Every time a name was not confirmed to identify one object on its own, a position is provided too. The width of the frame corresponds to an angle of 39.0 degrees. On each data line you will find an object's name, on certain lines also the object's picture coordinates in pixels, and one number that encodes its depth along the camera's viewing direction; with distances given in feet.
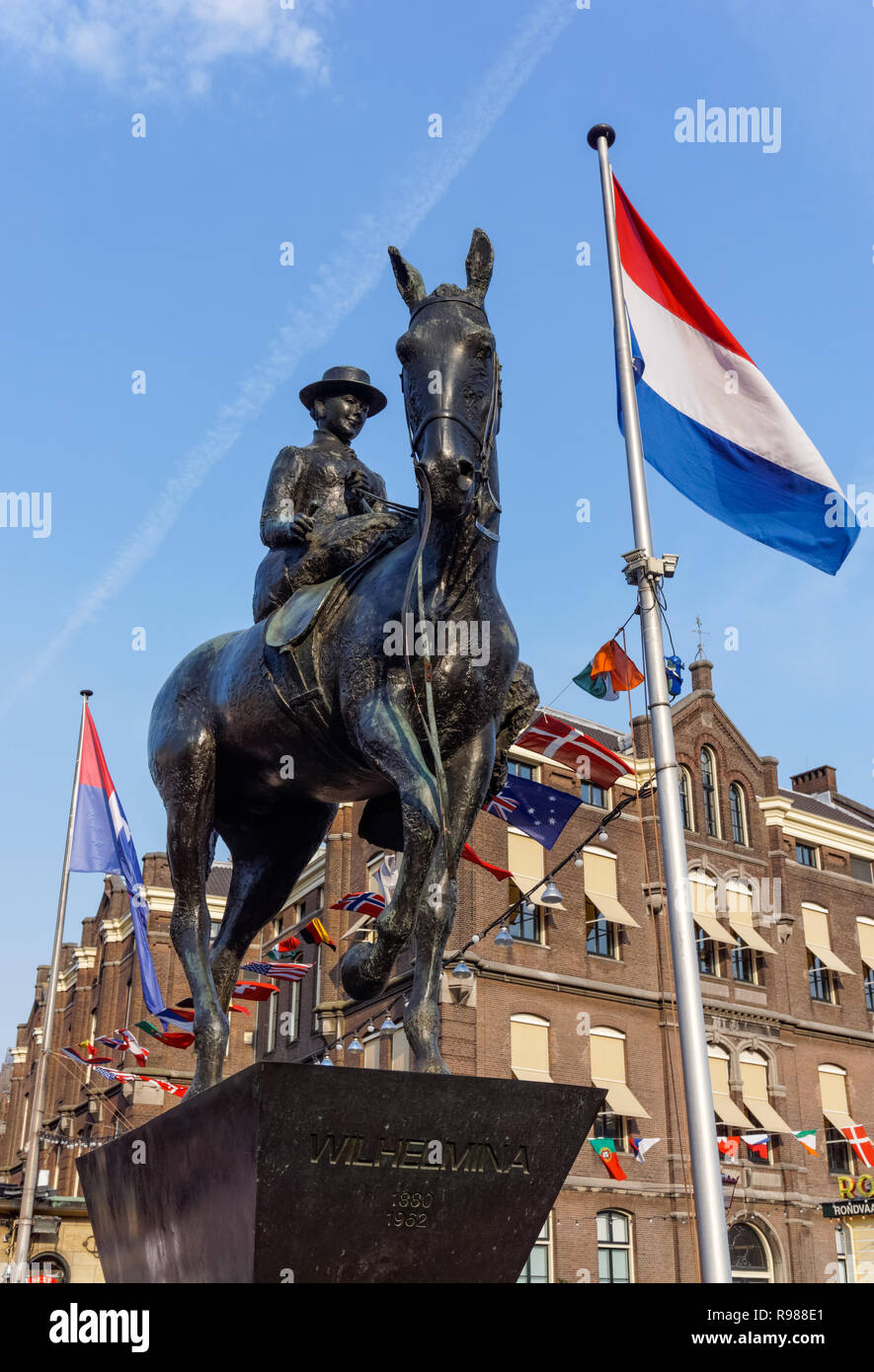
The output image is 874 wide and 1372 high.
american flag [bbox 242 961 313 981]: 77.23
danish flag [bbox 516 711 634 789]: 71.67
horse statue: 13.85
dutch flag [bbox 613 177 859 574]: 32.94
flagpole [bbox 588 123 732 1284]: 28.94
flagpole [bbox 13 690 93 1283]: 76.54
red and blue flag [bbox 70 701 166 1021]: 69.31
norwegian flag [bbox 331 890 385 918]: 71.51
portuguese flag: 100.89
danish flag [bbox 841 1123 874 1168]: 117.80
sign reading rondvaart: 112.98
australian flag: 75.82
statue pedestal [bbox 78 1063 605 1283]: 11.54
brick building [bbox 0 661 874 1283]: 104.88
